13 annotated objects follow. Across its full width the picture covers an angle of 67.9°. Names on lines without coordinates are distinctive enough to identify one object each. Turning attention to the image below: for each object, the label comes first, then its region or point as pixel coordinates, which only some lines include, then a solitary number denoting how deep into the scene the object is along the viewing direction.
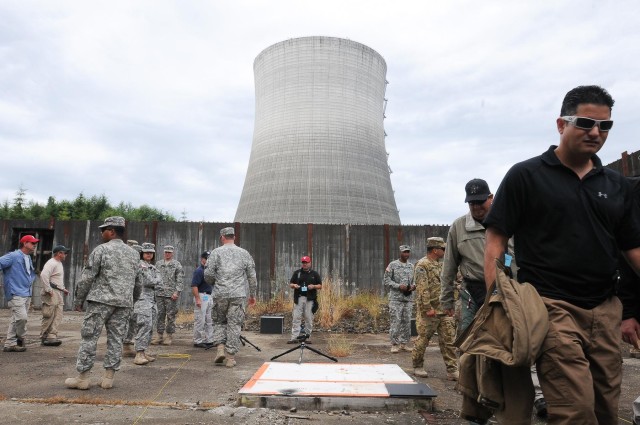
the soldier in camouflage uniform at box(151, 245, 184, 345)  7.09
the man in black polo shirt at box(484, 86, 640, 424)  1.63
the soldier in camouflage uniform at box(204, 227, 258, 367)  5.48
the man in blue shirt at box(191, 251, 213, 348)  6.91
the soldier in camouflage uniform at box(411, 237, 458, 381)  4.73
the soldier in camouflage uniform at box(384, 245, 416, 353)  7.10
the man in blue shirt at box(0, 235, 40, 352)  5.98
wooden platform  3.37
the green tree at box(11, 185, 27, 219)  30.21
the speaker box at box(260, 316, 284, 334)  9.09
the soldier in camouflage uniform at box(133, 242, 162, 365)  5.43
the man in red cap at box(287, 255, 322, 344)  8.14
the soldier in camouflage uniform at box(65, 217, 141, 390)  4.04
